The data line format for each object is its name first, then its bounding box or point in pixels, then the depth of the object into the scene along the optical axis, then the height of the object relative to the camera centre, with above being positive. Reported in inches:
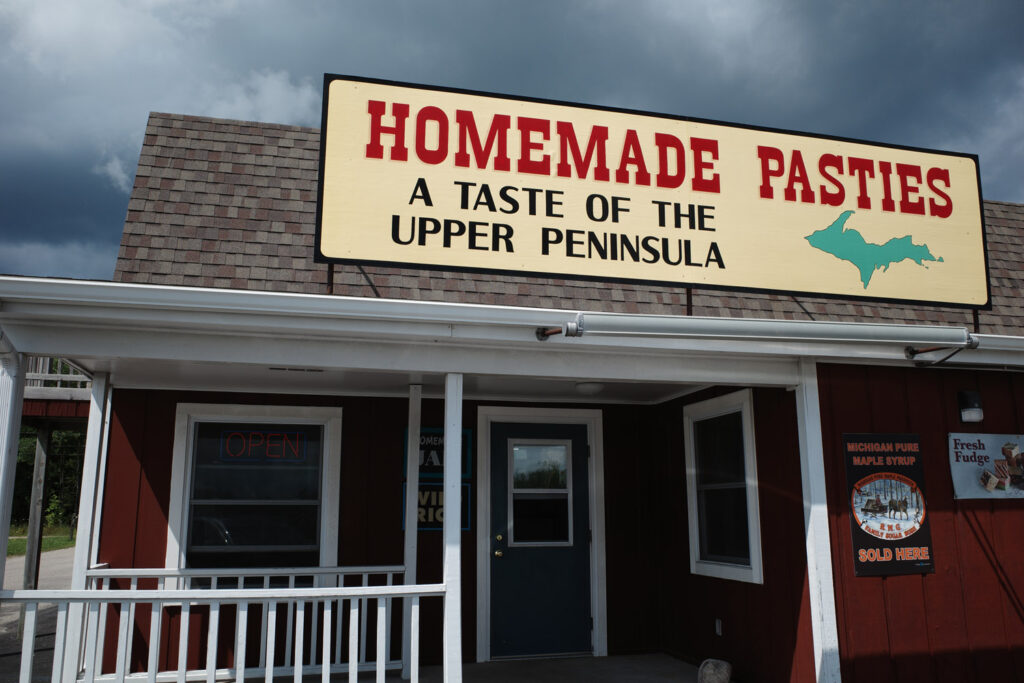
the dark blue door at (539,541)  266.7 -20.9
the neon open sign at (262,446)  255.6 +12.6
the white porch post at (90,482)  216.4 +0.4
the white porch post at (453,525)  160.6 -9.3
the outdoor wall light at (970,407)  211.8 +21.3
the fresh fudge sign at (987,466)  210.7 +4.7
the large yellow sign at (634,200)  173.8 +70.7
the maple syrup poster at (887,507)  199.0 -6.5
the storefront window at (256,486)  248.5 -1.0
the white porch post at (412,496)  221.5 -3.9
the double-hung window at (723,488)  225.6 -1.8
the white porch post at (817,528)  189.8 -11.7
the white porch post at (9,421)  151.6 +12.7
